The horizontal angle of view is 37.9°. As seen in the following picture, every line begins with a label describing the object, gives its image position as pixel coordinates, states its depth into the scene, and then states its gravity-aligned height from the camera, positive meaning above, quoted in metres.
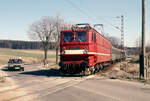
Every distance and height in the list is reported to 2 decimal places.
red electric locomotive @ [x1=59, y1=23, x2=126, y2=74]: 17.42 +0.07
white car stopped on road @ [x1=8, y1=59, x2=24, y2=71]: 26.56 -1.71
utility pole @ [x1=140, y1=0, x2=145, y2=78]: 15.93 -0.24
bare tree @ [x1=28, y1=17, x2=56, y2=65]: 39.12 +3.12
